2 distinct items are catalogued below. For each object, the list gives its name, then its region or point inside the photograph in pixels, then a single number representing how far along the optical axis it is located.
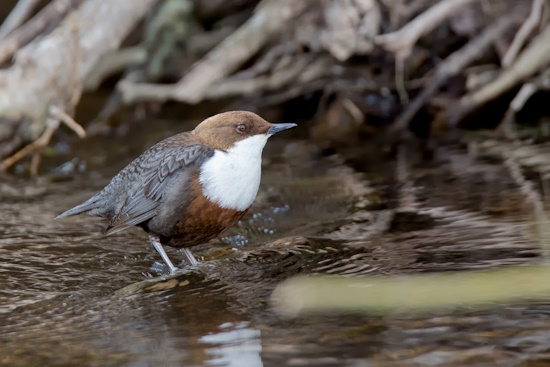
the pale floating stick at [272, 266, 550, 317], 6.37
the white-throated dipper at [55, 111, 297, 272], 8.41
